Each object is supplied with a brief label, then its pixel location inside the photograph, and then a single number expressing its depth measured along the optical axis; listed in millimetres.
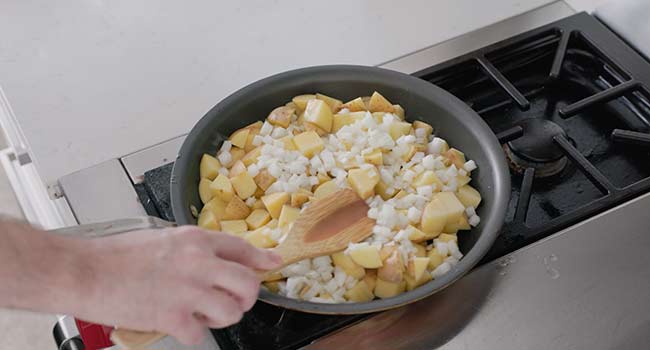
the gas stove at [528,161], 895
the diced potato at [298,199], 943
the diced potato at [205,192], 968
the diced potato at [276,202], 944
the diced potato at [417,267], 870
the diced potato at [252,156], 997
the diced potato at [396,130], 1020
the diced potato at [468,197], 969
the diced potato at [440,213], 920
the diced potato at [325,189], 959
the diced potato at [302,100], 1044
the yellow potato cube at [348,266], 890
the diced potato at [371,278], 893
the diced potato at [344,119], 1027
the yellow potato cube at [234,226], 940
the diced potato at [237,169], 983
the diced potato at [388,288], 873
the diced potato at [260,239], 914
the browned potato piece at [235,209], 956
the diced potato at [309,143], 998
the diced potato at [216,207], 955
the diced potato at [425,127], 1039
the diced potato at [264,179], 969
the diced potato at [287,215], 928
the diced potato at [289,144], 1008
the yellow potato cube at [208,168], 980
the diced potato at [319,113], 1019
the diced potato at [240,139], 1017
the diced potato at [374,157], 982
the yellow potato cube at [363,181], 948
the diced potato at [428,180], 964
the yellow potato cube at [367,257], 880
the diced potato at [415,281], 874
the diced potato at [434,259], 901
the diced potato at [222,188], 959
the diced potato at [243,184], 962
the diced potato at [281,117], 1026
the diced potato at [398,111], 1046
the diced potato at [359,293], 881
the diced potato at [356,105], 1042
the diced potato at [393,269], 866
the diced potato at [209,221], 933
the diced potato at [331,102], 1056
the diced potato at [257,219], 951
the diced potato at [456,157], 999
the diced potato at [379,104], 1032
